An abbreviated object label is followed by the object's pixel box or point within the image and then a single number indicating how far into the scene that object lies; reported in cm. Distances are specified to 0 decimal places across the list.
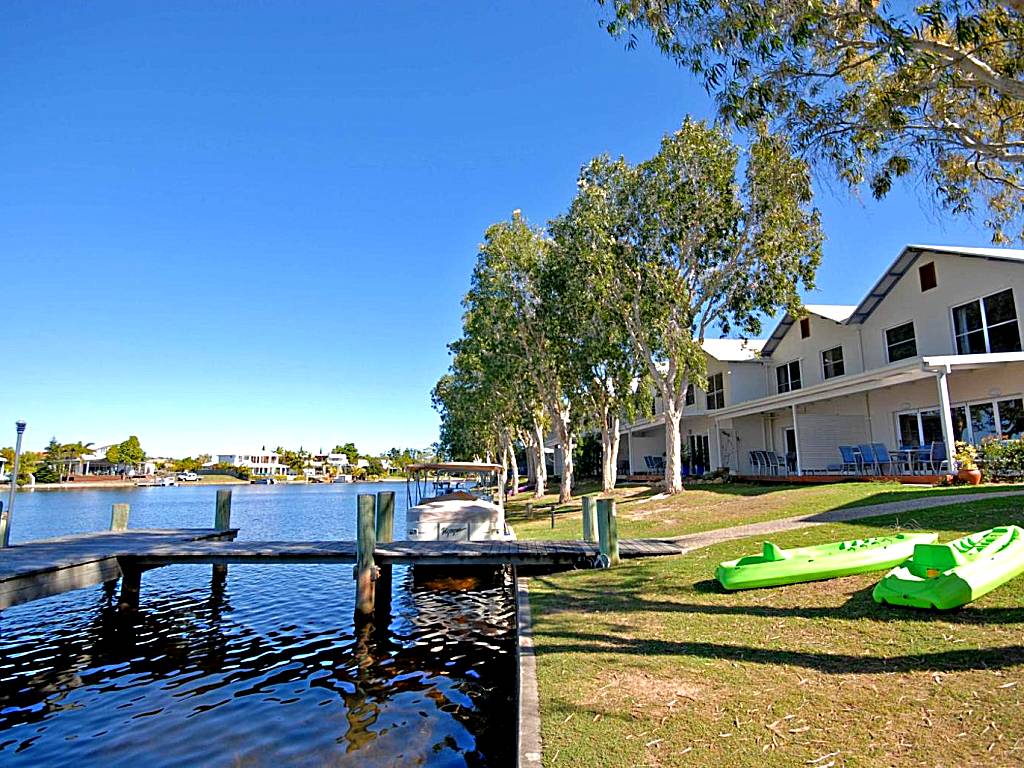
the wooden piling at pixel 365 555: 1220
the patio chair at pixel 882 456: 2100
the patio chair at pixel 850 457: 2252
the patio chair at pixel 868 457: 2139
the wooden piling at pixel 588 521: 1448
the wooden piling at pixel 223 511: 1715
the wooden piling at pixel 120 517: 1739
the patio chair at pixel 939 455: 1909
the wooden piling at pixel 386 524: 1316
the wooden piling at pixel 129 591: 1341
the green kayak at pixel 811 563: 843
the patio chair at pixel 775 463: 2722
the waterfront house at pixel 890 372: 1864
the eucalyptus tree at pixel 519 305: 2936
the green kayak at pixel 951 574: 664
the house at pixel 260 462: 15925
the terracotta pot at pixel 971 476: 1614
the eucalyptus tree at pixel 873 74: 788
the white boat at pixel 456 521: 1630
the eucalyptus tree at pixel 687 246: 2189
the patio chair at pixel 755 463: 2810
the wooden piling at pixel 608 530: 1180
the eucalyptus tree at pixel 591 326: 2347
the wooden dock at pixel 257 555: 1182
